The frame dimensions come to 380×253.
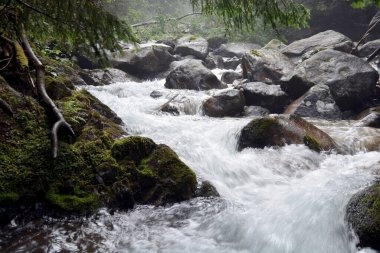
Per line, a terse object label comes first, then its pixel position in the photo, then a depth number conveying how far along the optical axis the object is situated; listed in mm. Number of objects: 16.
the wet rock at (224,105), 12391
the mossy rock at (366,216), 4164
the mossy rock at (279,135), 8469
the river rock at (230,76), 17578
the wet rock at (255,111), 12555
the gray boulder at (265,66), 15641
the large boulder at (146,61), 18188
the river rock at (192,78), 15625
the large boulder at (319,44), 17073
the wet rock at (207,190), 5754
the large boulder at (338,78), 12492
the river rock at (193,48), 21859
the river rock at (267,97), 12930
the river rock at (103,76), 14958
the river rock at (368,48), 17109
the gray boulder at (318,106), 11984
